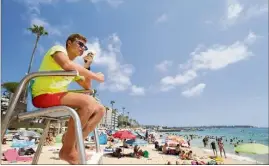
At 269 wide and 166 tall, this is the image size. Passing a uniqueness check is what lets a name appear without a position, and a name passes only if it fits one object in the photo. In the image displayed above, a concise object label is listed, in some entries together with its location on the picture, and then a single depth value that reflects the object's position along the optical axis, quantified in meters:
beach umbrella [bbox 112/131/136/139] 22.07
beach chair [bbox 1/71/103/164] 1.42
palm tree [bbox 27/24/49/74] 52.16
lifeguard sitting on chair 1.71
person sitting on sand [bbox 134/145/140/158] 19.54
